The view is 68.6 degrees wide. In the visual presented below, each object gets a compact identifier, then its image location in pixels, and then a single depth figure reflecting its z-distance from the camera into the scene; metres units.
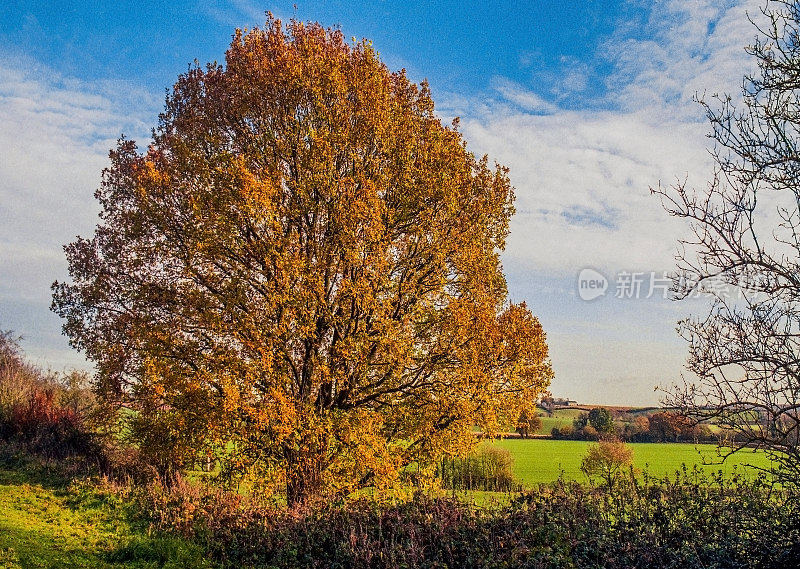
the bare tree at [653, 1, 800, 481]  7.50
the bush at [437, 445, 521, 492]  29.42
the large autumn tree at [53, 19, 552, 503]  14.34
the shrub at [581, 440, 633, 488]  28.66
